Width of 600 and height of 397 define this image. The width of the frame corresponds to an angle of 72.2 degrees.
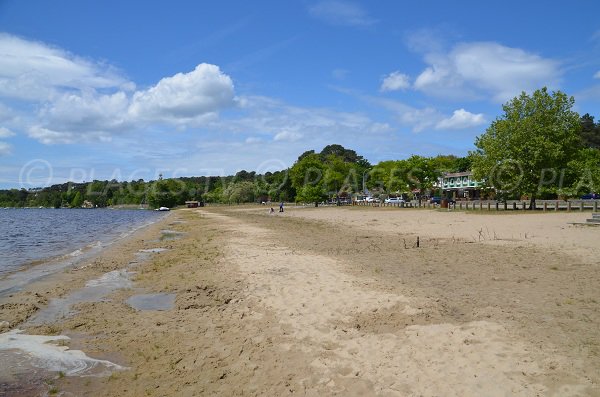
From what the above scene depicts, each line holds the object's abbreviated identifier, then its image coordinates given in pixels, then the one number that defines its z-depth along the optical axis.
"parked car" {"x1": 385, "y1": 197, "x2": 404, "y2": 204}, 78.06
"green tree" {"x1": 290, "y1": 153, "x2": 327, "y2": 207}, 88.38
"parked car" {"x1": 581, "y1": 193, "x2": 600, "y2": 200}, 61.51
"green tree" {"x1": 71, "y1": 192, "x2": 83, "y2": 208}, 197.75
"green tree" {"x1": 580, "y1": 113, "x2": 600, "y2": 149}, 99.56
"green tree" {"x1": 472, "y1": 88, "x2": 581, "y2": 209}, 41.88
